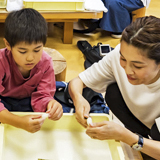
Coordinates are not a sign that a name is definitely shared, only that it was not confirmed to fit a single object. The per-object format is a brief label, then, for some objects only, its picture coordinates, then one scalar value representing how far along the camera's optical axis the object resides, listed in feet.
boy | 3.44
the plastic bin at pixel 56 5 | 6.88
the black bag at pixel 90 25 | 8.75
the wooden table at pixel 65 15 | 7.03
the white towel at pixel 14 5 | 6.83
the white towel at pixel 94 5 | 7.29
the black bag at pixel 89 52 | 7.43
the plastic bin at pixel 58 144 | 3.43
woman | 3.05
